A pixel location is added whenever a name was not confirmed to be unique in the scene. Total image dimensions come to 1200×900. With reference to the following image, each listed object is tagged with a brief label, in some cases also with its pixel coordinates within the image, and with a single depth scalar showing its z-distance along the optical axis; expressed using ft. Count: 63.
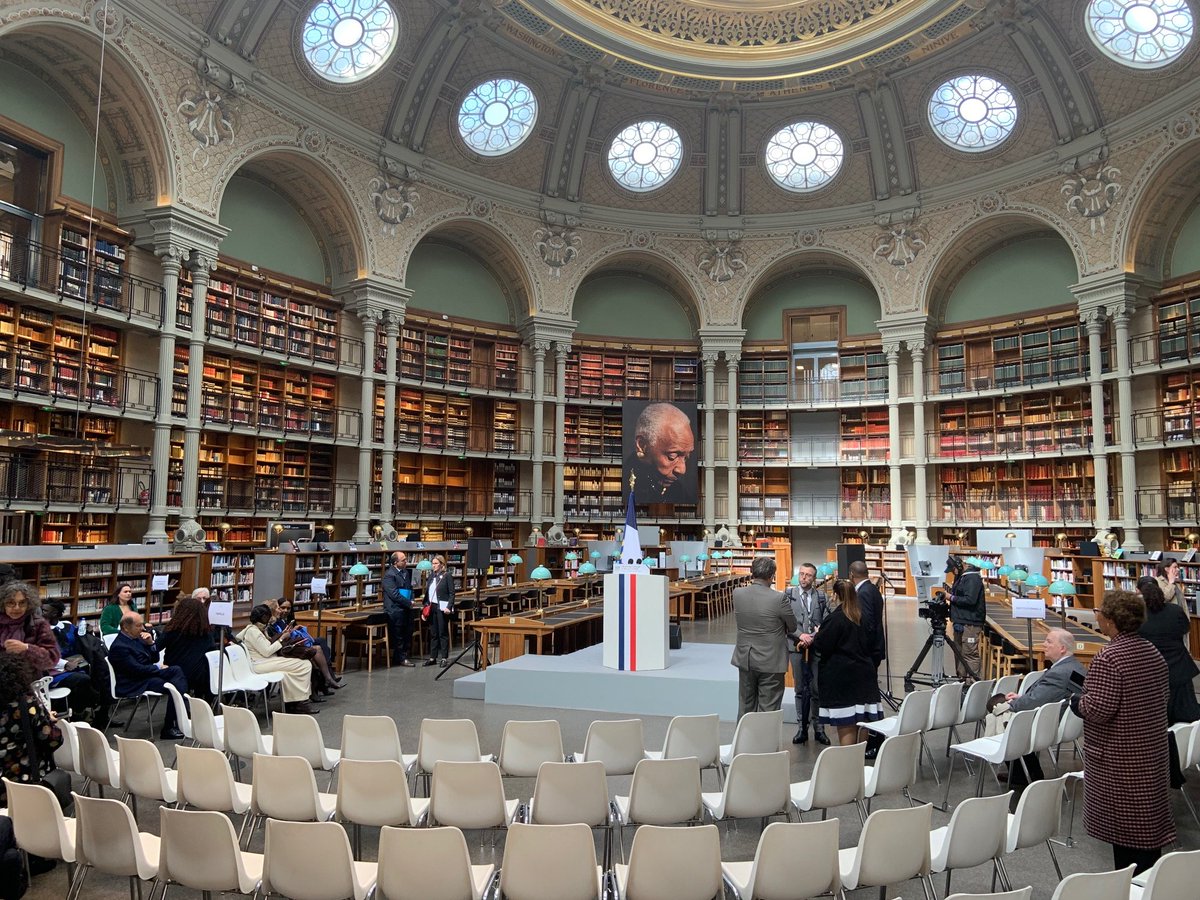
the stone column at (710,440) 73.46
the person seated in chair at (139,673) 22.15
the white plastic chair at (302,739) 15.05
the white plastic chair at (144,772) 13.37
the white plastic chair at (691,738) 15.55
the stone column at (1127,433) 55.52
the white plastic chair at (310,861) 9.76
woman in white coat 24.81
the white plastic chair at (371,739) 15.16
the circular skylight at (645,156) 70.18
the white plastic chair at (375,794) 12.36
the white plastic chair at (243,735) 15.97
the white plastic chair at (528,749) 14.98
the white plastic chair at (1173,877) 8.32
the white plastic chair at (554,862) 9.52
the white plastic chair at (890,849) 10.21
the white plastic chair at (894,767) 13.75
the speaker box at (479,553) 35.96
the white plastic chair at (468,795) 12.37
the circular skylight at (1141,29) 51.47
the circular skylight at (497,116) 63.21
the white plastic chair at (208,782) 12.96
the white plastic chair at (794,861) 9.79
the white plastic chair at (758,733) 15.42
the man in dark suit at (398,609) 33.68
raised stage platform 24.86
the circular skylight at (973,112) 61.72
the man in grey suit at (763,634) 19.67
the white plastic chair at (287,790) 12.48
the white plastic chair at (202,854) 10.10
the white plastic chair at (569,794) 12.33
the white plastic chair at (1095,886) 8.16
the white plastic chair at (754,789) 13.05
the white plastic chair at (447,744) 15.15
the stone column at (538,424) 68.33
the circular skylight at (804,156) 69.77
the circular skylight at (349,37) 52.60
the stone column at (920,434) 68.03
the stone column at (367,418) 57.82
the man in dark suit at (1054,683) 16.58
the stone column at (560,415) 70.03
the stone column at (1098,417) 57.98
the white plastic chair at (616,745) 15.25
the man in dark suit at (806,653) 22.17
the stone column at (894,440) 68.95
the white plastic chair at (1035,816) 11.26
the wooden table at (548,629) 31.89
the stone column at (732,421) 73.56
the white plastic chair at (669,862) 9.57
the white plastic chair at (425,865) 9.49
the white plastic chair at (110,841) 10.43
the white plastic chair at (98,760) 14.07
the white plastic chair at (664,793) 12.64
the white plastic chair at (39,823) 10.83
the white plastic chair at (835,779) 13.20
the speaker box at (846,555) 29.91
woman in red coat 11.68
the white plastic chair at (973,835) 10.66
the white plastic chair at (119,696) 22.13
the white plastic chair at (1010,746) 15.64
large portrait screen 69.87
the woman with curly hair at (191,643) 23.20
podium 26.78
